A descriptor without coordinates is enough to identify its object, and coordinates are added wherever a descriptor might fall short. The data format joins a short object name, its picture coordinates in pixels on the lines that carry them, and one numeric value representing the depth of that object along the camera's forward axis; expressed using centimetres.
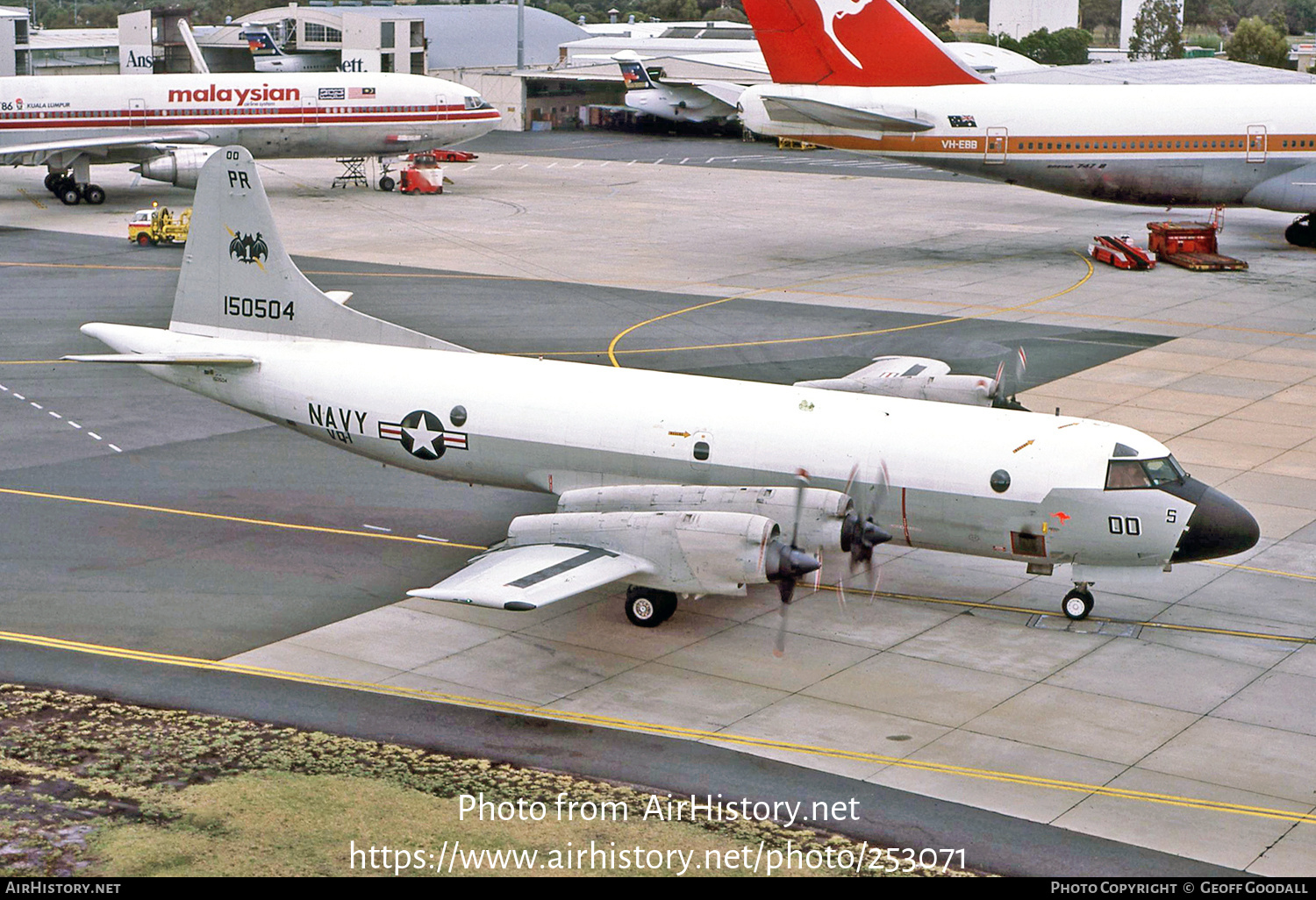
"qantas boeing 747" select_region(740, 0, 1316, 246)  6400
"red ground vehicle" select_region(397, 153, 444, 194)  8462
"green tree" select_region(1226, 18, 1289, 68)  15162
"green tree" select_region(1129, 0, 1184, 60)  17062
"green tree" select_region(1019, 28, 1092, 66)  16925
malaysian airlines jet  7781
